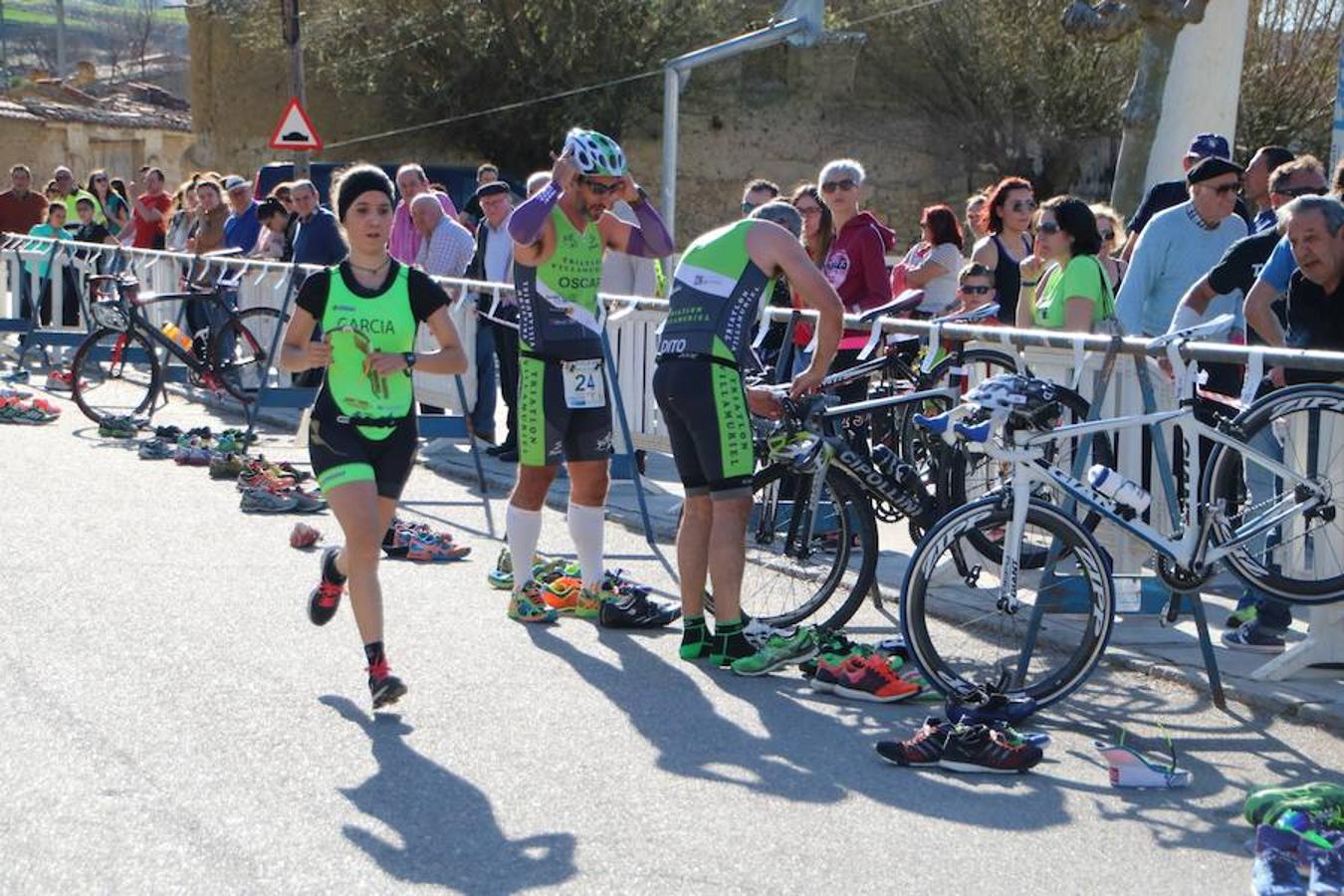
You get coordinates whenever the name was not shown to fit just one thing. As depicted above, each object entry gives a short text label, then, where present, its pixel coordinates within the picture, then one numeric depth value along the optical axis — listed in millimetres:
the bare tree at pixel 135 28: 90488
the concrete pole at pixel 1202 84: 16531
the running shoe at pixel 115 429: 14102
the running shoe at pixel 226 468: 12102
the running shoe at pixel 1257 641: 7559
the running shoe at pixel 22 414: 14922
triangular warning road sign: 20625
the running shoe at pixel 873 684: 6797
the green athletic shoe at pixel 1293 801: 5258
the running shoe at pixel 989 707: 6379
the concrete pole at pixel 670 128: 17594
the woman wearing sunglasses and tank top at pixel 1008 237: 10469
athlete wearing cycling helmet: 8023
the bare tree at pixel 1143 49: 15188
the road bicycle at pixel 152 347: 14852
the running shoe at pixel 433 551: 9461
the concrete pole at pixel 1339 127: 9609
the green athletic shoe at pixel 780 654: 7164
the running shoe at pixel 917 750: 5961
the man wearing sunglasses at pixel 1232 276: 7824
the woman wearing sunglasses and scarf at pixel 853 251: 10227
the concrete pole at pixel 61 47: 68138
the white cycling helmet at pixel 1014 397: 6637
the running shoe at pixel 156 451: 12992
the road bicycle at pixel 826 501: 7641
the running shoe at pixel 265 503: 10820
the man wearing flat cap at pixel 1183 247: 9016
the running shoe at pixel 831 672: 6941
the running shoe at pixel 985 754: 5902
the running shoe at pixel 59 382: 17109
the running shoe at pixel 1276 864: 4793
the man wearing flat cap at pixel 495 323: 12578
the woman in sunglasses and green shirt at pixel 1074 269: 8625
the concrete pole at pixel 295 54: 24859
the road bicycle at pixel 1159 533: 6574
